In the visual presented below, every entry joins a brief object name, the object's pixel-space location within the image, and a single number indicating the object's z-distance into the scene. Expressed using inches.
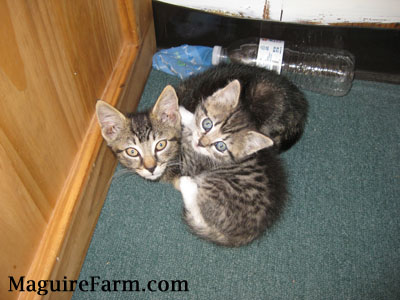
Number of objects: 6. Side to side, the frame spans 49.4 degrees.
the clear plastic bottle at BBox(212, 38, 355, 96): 24.3
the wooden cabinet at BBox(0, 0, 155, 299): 14.5
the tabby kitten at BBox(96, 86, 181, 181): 18.8
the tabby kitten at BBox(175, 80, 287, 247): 18.8
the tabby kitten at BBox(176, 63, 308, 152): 20.8
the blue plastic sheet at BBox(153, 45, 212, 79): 25.1
